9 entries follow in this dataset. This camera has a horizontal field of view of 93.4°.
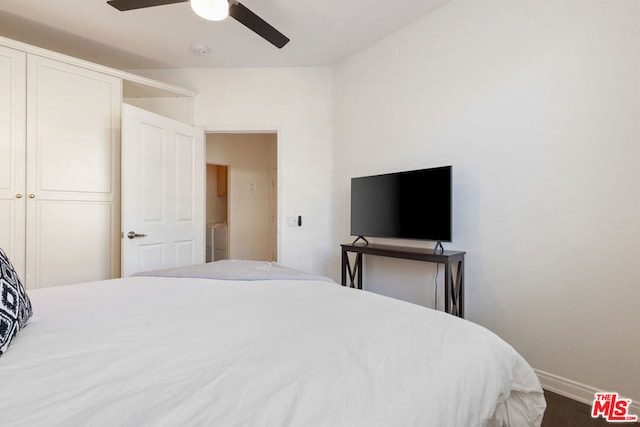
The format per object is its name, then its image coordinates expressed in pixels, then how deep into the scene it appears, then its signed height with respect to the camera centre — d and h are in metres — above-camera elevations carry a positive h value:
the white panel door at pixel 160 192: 2.57 +0.15
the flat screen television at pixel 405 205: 2.12 +0.05
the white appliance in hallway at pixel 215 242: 5.43 -0.60
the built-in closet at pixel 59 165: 2.22 +0.34
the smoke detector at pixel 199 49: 2.81 +1.53
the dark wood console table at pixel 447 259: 2.02 -0.34
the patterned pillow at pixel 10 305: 0.75 -0.27
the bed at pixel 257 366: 0.55 -0.35
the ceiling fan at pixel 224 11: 1.62 +1.20
